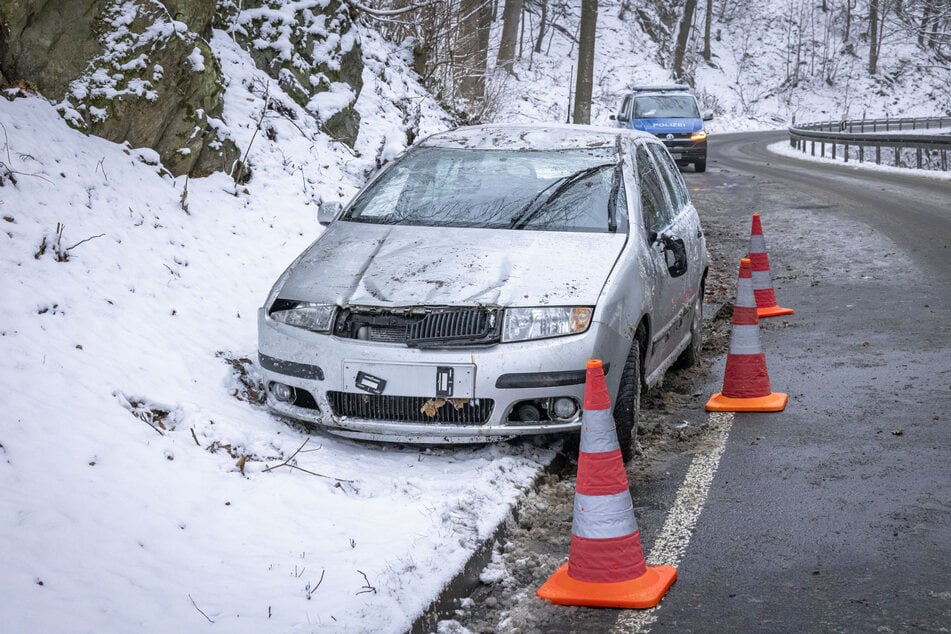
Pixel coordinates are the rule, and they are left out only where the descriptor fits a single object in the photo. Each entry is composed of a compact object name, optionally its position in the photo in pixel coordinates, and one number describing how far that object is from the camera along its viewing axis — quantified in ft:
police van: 86.53
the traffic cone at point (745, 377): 22.31
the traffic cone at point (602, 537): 13.21
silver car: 16.89
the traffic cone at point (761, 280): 30.22
